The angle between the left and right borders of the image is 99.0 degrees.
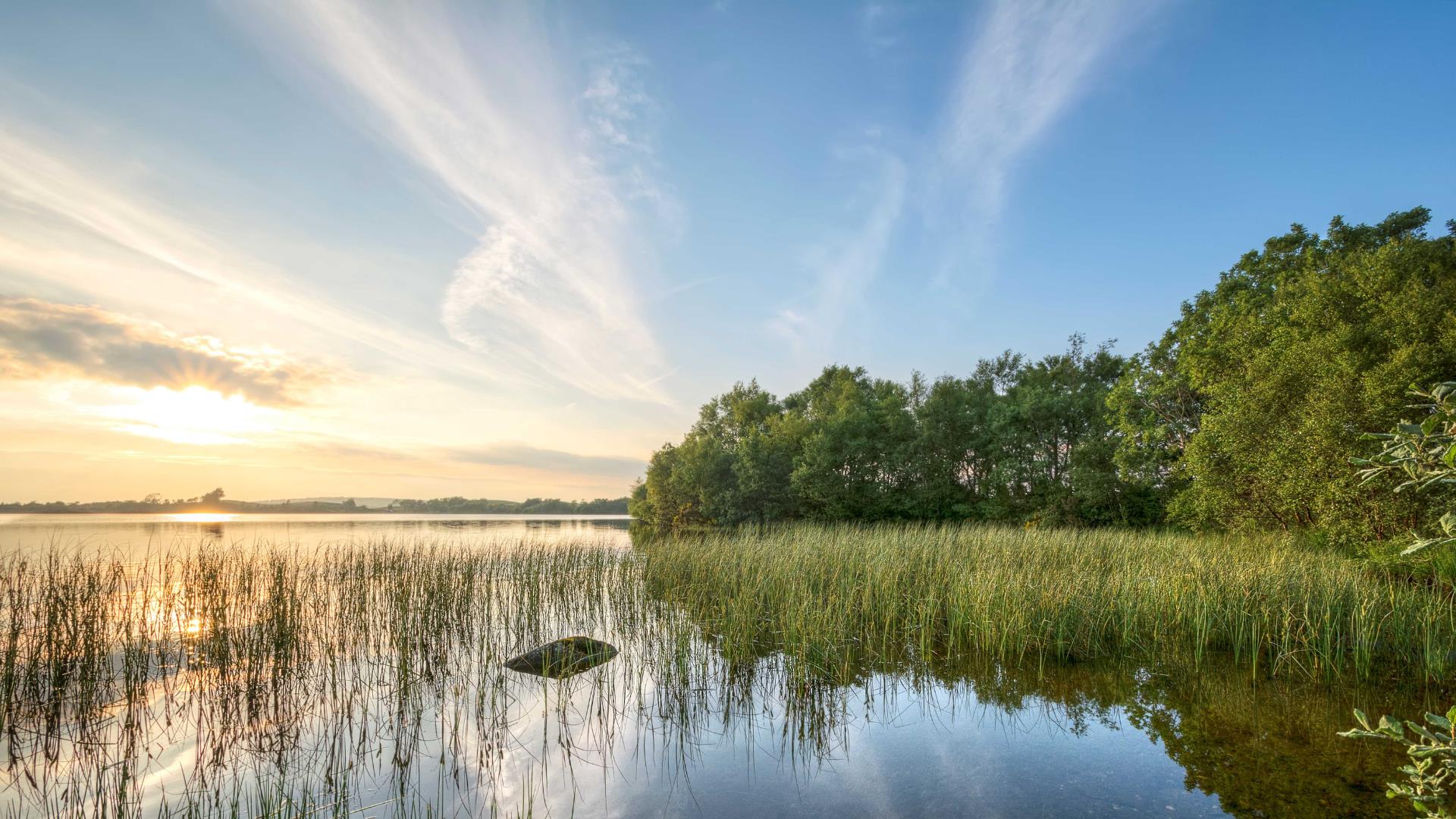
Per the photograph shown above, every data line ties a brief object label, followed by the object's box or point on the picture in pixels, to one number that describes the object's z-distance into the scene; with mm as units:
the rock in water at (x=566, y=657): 6195
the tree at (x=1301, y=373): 11562
